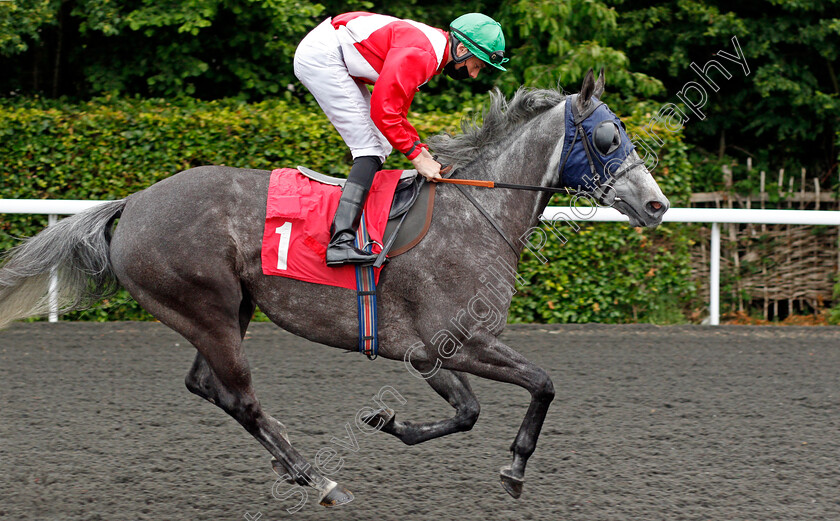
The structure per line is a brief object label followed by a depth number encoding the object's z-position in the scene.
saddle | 6.85
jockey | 6.55
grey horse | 6.78
